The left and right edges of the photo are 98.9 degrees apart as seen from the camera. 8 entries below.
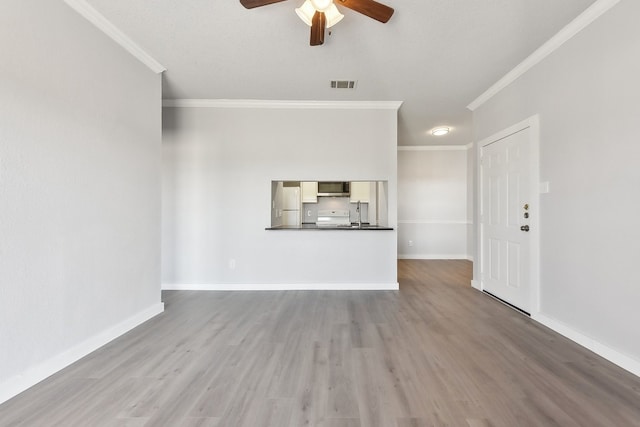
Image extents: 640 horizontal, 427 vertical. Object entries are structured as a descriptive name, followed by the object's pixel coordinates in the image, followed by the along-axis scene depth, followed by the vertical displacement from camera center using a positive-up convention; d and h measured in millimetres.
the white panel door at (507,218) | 2934 -102
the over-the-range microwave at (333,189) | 5836 +473
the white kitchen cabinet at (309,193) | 6062 +410
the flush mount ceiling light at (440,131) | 5062 +1497
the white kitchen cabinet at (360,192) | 6094 +421
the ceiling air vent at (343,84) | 3271 +1551
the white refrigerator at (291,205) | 5414 +130
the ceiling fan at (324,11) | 1855 +1414
